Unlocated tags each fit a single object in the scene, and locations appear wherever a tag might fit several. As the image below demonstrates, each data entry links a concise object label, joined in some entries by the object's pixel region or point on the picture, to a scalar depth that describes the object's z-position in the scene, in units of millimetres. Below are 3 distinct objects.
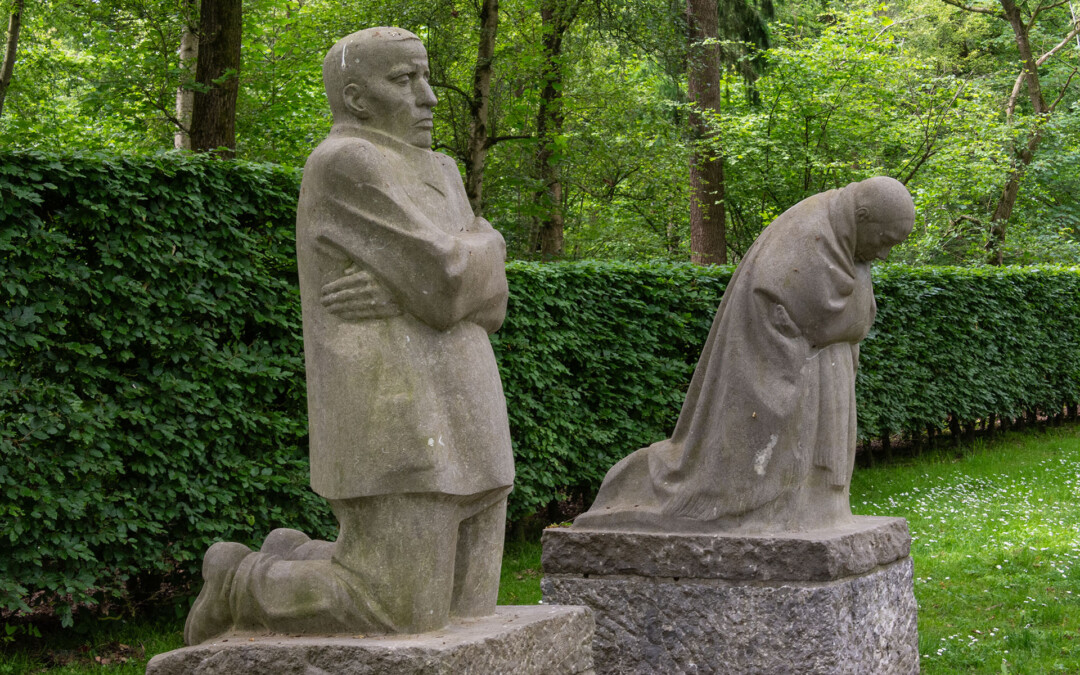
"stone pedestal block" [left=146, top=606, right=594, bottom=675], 3246
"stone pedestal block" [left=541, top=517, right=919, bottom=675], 5156
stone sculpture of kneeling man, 3430
